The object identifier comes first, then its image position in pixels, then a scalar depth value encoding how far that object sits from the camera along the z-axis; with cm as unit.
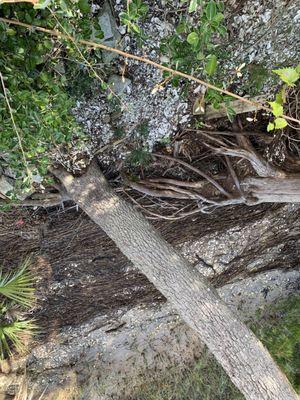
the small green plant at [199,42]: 124
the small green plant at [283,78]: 112
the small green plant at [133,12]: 131
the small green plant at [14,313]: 261
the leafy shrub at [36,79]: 148
